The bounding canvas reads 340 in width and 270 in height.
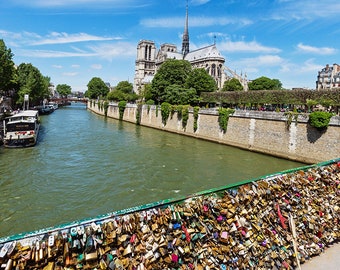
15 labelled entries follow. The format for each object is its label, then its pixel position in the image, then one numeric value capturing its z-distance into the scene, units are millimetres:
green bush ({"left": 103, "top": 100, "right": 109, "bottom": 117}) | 59500
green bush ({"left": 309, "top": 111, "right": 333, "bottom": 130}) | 17878
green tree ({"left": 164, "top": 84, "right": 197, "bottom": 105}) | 40156
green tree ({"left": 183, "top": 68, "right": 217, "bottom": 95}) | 42719
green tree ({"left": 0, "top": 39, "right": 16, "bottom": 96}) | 31172
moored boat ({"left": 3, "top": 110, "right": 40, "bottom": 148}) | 19859
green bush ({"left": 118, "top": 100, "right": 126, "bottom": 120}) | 49612
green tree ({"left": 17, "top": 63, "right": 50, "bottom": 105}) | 44625
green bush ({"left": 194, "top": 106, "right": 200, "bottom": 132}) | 30497
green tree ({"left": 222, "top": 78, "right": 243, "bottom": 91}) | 57406
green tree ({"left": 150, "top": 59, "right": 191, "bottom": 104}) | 44906
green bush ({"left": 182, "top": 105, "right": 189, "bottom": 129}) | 32312
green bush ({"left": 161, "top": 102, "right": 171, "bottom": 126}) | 35594
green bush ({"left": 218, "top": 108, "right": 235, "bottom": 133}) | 26297
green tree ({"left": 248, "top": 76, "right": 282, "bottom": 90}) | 61666
